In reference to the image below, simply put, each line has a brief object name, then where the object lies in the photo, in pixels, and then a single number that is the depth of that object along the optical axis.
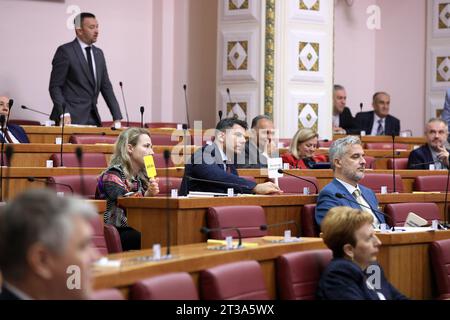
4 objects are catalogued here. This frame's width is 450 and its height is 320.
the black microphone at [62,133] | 7.88
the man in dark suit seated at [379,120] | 11.34
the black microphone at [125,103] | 11.42
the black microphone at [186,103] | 11.59
